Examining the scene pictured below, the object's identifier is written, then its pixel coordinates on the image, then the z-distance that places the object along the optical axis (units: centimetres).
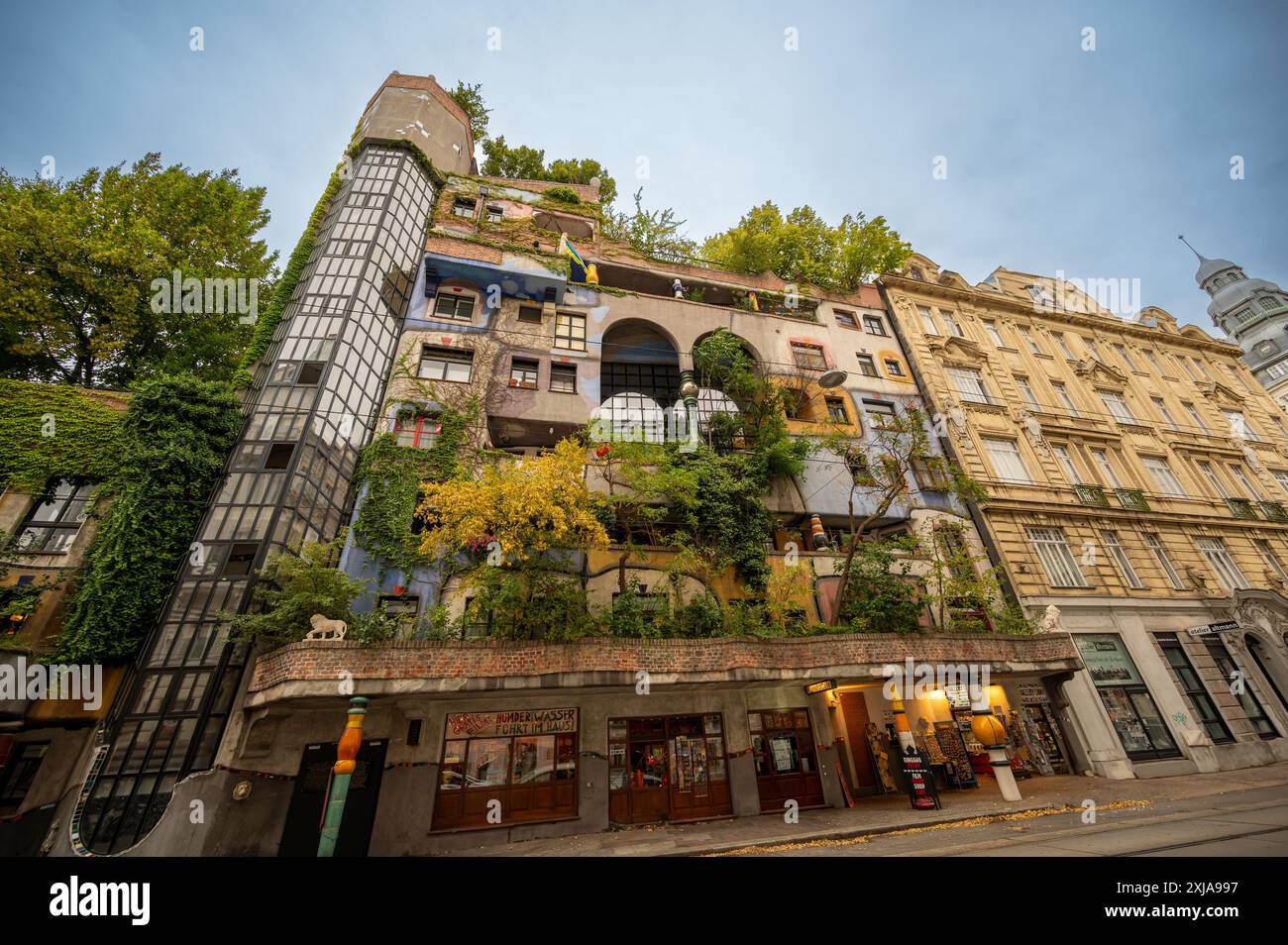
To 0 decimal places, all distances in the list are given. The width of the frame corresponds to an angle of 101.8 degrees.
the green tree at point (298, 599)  1205
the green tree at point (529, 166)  3303
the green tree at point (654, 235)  2728
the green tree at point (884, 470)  1664
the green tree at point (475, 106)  3150
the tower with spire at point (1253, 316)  5600
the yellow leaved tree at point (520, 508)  1217
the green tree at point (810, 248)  2811
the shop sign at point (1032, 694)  1806
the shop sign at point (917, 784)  1287
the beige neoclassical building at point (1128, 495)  1805
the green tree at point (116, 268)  1662
